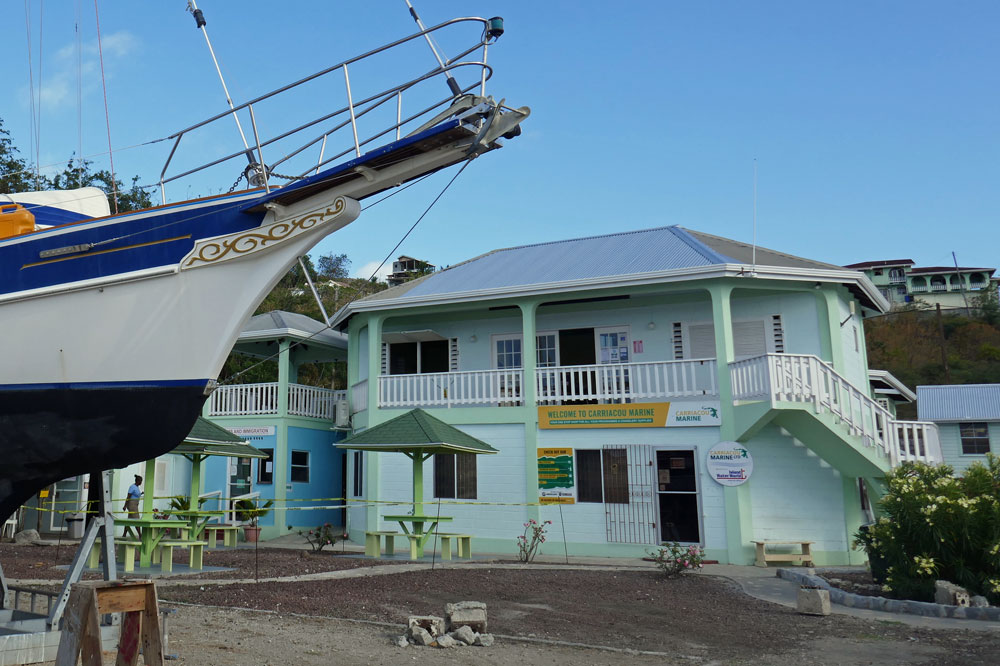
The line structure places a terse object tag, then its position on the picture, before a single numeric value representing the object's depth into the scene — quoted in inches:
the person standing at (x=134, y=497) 713.8
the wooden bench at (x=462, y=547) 592.4
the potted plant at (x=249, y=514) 783.1
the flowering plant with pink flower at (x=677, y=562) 493.7
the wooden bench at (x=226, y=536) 690.2
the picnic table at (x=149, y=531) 493.0
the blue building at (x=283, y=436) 829.8
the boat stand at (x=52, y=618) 231.9
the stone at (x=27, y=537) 714.6
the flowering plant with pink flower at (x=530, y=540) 603.5
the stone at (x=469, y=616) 301.0
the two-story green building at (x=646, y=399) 603.5
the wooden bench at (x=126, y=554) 515.8
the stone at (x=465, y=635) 290.8
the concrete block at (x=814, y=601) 375.9
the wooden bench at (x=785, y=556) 585.6
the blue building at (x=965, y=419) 1147.3
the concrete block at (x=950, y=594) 373.4
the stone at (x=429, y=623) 293.3
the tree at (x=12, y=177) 1056.5
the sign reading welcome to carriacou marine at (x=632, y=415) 627.8
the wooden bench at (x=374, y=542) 586.7
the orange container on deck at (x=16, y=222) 298.2
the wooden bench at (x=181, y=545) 498.0
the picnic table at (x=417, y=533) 557.0
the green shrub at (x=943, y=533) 387.9
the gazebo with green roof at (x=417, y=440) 555.8
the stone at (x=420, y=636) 287.3
